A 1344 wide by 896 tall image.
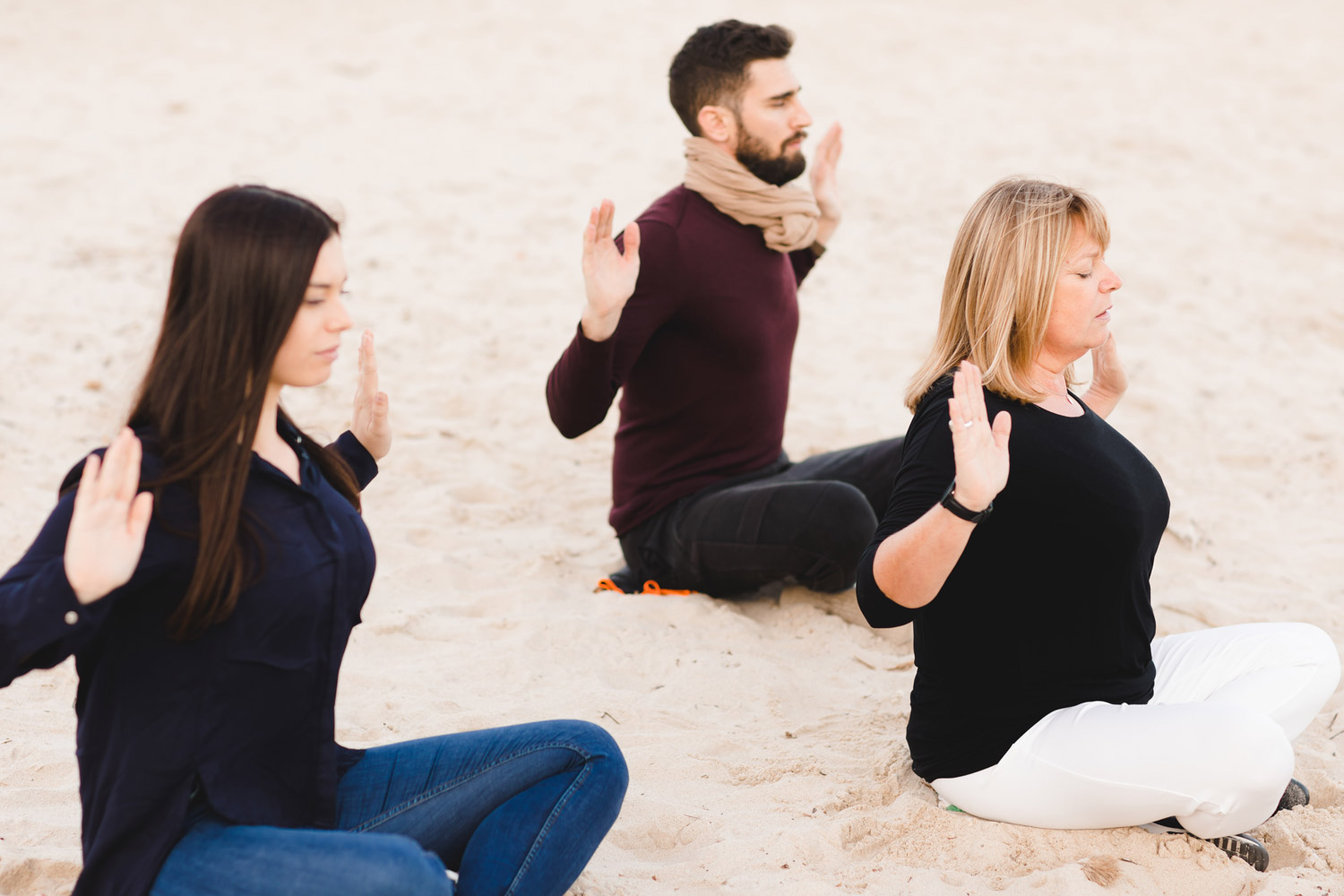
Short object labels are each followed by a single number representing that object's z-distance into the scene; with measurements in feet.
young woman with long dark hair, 12.66
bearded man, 26.25
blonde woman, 16.87
